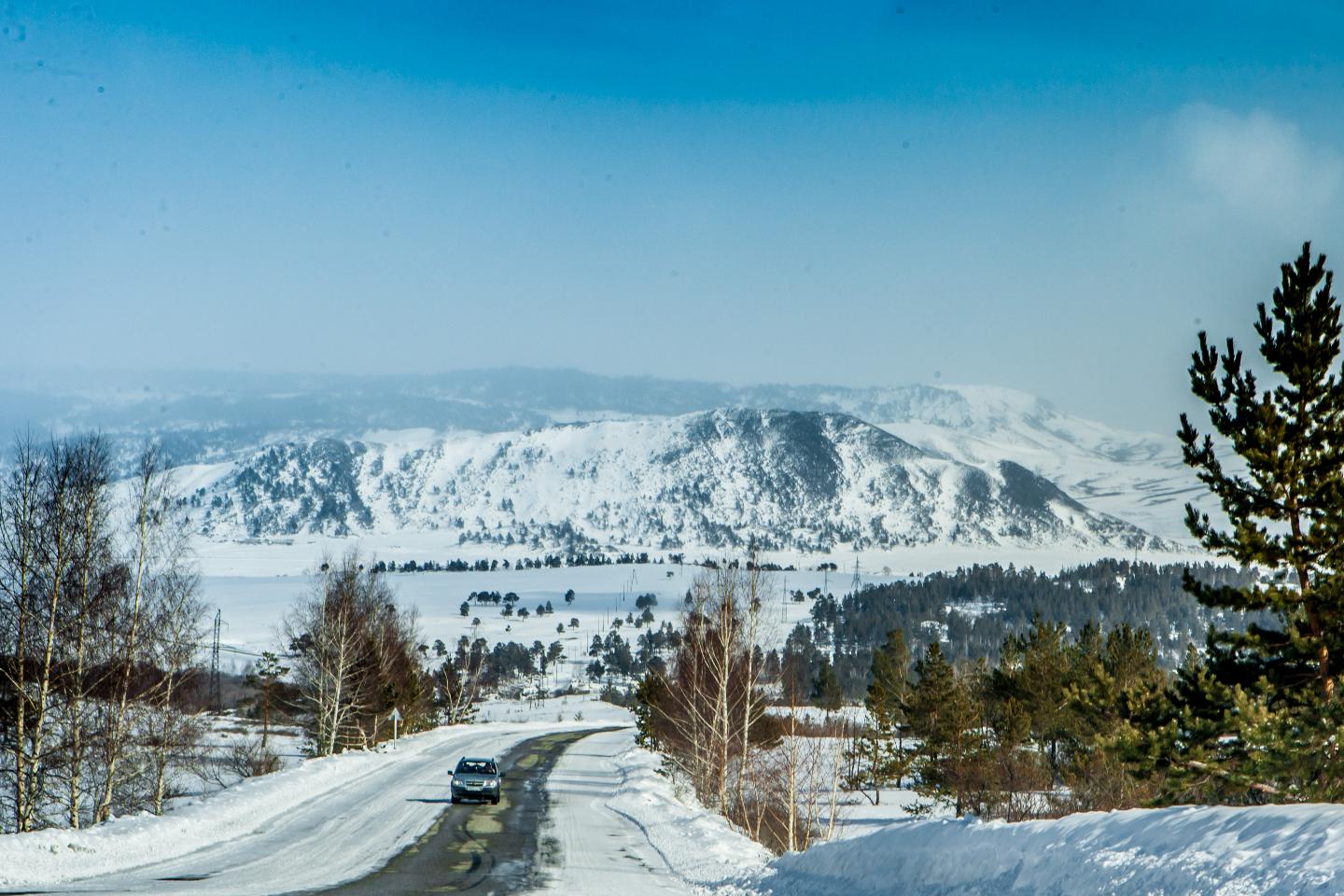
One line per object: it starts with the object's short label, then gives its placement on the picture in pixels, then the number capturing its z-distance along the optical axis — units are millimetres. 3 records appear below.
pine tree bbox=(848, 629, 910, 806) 76688
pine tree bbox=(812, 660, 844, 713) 110438
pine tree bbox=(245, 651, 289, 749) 72906
